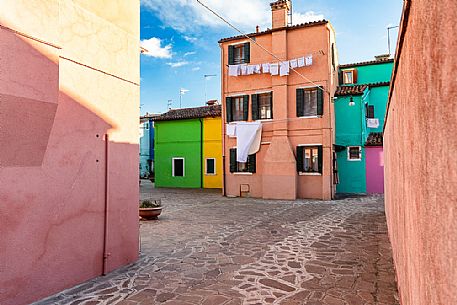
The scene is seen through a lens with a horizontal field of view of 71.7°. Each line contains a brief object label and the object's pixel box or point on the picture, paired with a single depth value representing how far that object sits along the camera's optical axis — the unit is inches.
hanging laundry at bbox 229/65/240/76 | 687.7
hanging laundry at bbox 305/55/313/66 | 617.0
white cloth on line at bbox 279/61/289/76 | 634.8
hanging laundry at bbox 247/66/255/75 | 673.1
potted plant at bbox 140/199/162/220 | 395.2
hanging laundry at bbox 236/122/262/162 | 665.0
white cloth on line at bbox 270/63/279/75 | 642.8
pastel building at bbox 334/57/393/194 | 721.6
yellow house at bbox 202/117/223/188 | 888.3
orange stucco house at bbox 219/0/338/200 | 619.5
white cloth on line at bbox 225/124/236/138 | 689.0
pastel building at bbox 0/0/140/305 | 151.7
